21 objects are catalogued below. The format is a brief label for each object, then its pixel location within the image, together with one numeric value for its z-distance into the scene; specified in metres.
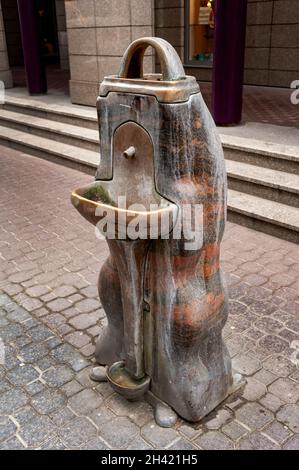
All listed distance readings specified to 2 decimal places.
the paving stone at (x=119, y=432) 2.96
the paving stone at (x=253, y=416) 3.08
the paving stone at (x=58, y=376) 3.51
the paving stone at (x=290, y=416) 3.06
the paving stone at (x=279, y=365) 3.55
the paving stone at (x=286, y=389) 3.29
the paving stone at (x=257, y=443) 2.91
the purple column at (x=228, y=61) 7.35
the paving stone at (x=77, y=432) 2.98
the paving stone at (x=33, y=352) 3.77
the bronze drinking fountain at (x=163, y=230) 2.58
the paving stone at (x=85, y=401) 3.24
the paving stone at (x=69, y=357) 3.69
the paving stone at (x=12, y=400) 3.27
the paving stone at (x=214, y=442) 2.91
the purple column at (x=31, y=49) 11.89
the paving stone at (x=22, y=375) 3.54
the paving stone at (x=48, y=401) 3.26
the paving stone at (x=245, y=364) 3.57
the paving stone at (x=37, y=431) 3.02
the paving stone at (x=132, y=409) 3.14
